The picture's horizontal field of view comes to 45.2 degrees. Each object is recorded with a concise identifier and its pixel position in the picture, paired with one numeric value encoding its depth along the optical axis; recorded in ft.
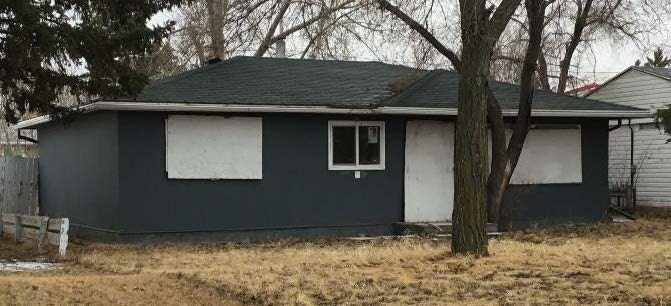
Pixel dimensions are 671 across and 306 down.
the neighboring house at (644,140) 72.43
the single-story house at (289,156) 47.42
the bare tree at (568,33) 58.18
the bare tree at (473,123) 34.37
